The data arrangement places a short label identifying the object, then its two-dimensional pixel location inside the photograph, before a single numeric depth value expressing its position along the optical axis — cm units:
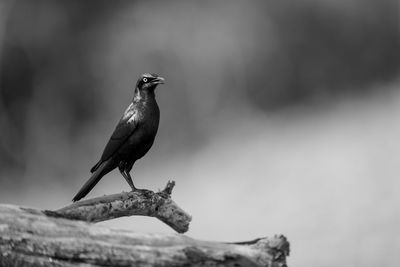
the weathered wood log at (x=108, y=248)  1140
